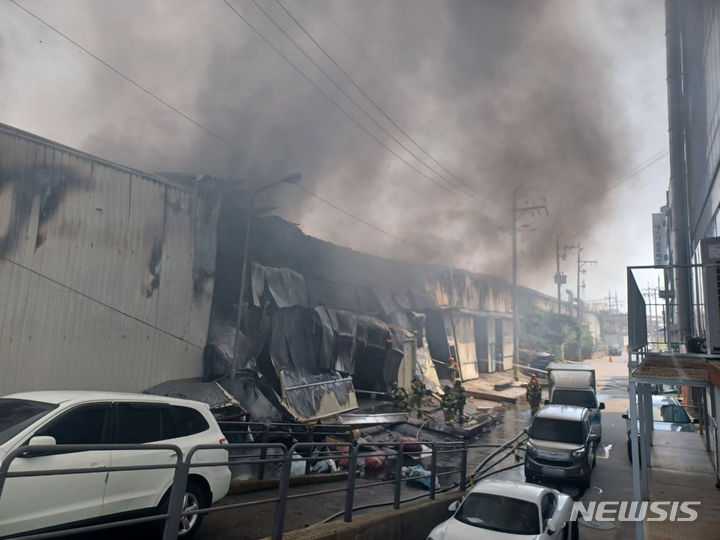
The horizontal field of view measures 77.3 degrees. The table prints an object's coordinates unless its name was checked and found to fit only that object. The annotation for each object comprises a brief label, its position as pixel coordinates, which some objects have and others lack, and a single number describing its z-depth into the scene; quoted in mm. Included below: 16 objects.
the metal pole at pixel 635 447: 4625
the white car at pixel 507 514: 5246
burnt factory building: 8422
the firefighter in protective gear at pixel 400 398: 13672
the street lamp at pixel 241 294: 10180
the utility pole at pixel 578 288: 53900
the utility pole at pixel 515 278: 23492
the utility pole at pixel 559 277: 42688
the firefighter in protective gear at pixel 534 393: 15633
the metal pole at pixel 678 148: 12805
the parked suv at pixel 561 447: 9070
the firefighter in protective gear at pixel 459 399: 12891
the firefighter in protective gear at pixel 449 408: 12812
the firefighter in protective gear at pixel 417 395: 14336
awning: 4707
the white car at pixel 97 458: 3143
